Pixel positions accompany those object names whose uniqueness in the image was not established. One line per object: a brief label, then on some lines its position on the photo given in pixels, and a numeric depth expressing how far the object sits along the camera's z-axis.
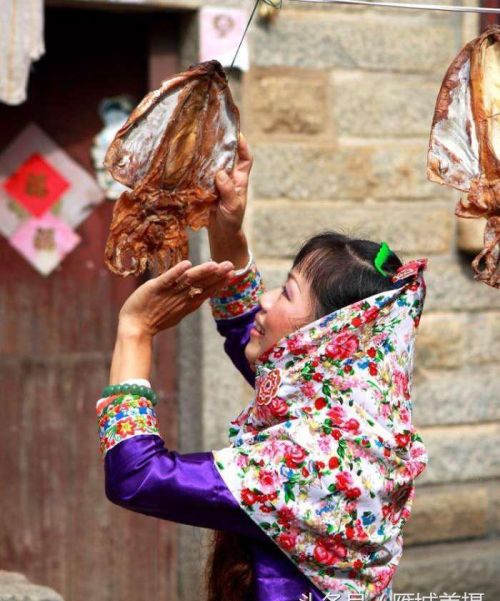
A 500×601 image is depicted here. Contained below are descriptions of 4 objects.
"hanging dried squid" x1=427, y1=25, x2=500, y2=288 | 4.55
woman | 4.36
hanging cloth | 7.73
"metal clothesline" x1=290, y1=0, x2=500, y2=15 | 4.55
